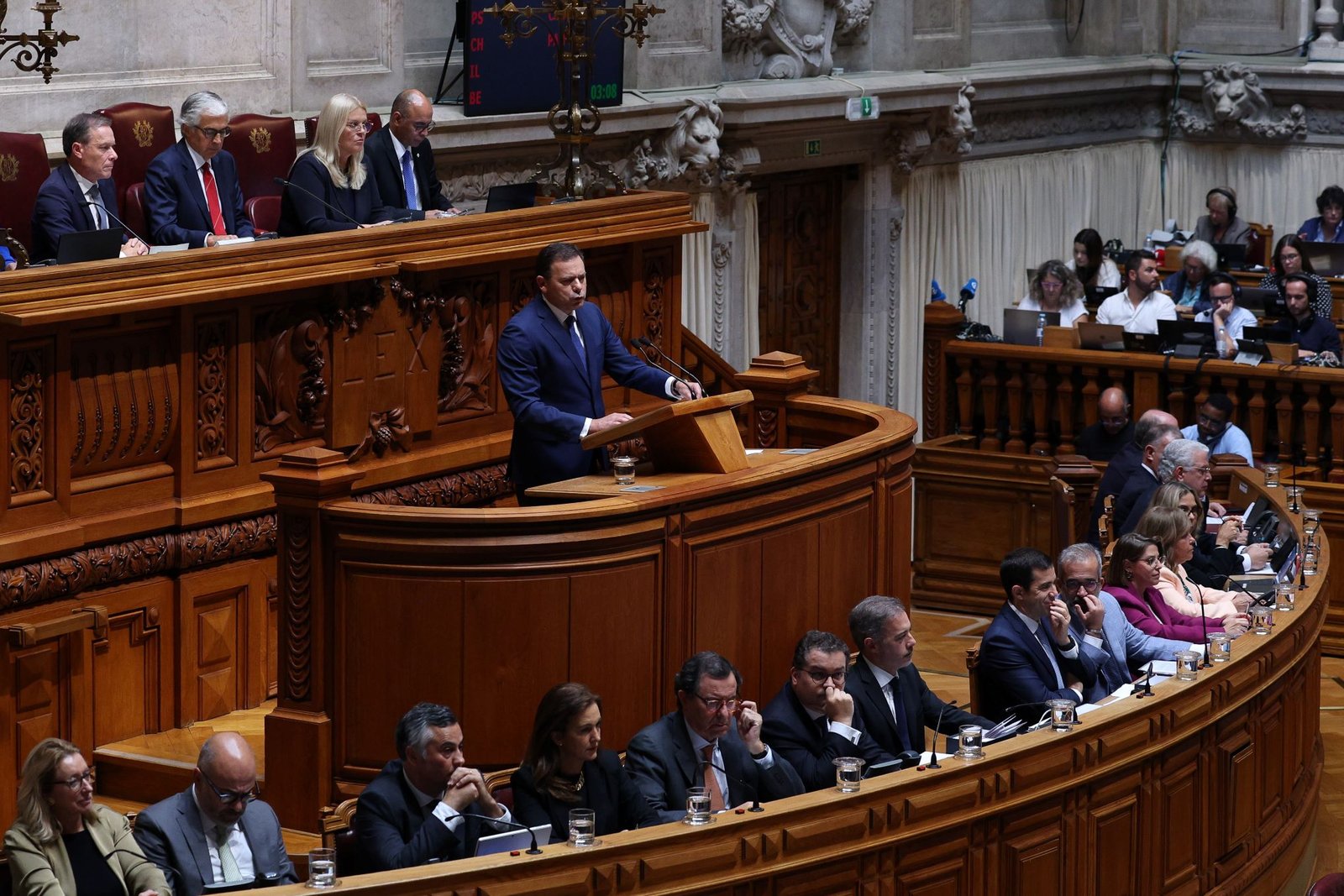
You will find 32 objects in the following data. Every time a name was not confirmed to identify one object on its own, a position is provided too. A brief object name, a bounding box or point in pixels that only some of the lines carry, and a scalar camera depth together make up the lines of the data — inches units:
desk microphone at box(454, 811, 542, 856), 369.1
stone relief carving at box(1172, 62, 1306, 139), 1222.3
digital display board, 791.7
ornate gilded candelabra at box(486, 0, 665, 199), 618.8
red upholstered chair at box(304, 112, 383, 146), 640.4
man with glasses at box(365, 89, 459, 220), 588.4
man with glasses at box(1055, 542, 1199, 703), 521.0
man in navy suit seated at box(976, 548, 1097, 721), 497.0
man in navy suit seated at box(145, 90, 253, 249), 538.6
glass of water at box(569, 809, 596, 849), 371.9
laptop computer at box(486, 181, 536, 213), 599.2
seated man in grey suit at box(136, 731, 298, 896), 385.4
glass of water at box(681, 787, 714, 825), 387.9
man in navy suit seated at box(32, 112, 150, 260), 505.7
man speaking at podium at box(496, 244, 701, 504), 496.7
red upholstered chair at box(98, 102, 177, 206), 621.3
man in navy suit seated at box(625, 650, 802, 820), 421.1
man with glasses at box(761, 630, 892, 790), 446.9
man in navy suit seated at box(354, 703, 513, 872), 381.1
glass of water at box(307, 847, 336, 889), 346.0
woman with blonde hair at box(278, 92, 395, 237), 546.0
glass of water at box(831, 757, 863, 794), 406.0
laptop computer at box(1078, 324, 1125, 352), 828.6
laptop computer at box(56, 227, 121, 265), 464.4
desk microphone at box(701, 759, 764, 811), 426.5
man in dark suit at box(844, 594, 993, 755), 472.4
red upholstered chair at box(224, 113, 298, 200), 670.5
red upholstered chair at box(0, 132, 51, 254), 569.6
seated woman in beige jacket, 365.1
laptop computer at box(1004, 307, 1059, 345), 856.3
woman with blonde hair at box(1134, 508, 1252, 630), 581.0
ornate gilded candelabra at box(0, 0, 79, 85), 506.1
